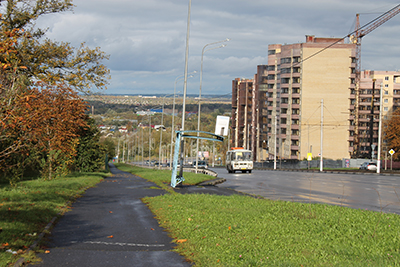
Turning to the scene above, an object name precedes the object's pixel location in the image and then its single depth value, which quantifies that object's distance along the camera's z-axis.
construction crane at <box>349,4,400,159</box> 129.25
